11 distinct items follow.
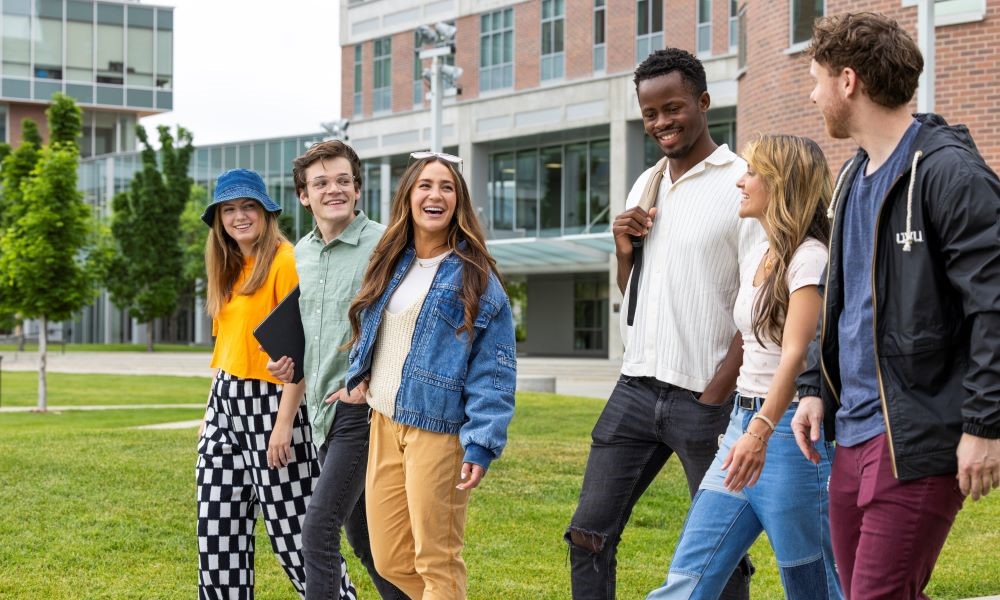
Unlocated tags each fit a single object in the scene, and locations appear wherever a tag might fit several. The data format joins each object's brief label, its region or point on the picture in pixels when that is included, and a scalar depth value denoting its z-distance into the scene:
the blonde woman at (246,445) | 5.17
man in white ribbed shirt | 4.31
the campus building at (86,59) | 67.16
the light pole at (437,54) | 22.84
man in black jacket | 2.86
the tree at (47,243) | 21.83
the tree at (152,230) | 51.53
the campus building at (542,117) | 39.66
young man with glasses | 4.89
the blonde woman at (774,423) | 3.73
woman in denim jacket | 4.28
